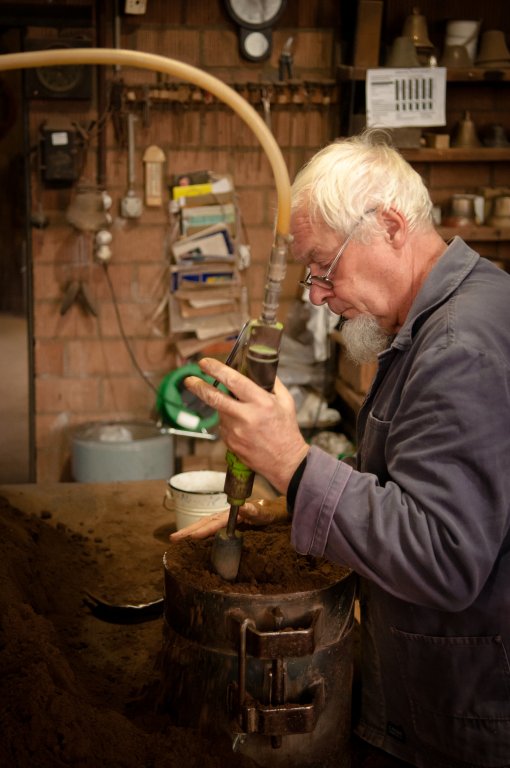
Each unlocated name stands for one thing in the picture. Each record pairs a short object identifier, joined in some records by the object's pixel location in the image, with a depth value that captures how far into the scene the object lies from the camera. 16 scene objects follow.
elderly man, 1.32
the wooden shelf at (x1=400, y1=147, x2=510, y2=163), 4.06
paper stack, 4.26
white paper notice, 3.98
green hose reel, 4.22
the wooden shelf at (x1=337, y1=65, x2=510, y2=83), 3.99
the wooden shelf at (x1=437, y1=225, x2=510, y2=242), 4.05
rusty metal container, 1.41
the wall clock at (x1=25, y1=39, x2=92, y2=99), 4.02
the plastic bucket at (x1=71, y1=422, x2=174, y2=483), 3.99
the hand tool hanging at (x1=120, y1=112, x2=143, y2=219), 4.15
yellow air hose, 1.29
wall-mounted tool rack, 4.13
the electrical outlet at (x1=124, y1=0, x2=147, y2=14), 4.01
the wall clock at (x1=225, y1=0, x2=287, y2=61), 4.11
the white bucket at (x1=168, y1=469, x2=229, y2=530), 2.24
